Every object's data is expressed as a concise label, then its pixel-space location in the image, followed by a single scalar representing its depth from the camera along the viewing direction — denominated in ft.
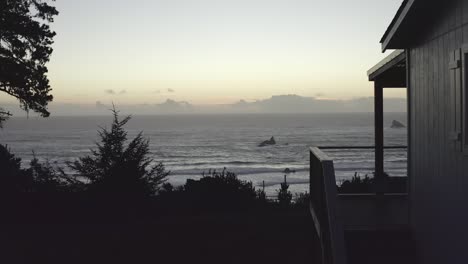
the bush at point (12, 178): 45.96
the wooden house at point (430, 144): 19.98
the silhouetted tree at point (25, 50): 56.44
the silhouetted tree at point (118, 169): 46.16
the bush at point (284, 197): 47.94
